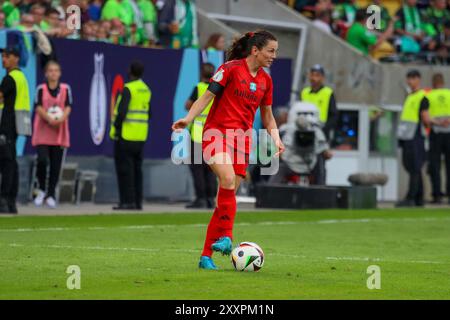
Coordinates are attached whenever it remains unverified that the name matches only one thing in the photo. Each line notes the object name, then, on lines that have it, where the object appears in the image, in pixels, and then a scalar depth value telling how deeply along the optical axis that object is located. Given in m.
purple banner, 24.02
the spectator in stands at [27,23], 23.42
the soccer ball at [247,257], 12.57
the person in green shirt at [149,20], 27.11
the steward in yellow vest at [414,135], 27.19
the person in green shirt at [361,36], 30.72
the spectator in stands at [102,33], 24.95
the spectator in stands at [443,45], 32.41
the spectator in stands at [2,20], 23.12
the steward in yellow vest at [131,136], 22.94
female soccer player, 12.42
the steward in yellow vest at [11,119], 20.48
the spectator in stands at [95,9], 26.16
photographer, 25.16
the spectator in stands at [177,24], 27.38
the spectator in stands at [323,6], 31.58
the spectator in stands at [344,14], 32.22
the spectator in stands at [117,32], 25.36
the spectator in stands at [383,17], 32.03
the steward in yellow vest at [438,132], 27.92
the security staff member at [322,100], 25.47
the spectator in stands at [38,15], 24.05
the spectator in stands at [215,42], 25.97
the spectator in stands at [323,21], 30.78
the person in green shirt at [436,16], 34.69
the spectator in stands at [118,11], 26.05
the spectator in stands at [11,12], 24.08
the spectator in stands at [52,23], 23.83
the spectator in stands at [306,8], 32.31
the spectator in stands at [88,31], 24.83
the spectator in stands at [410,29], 32.97
